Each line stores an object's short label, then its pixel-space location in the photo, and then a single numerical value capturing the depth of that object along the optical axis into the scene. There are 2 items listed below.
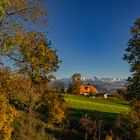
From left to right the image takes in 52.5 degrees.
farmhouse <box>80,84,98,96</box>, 75.09
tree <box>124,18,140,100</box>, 17.08
